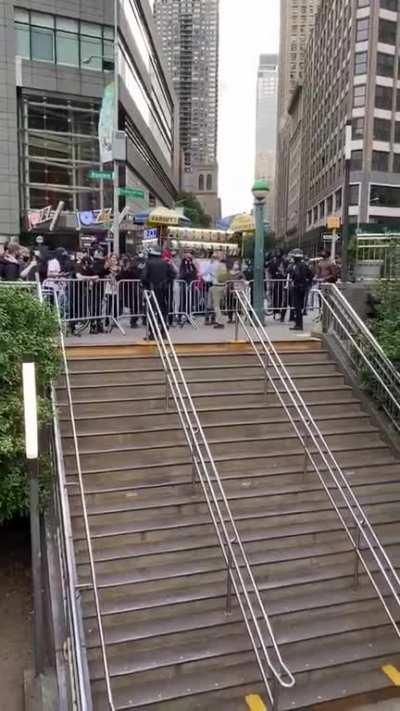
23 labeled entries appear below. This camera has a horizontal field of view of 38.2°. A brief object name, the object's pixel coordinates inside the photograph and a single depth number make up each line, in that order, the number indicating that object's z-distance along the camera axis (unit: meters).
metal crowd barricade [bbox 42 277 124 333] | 11.34
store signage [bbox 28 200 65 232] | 32.72
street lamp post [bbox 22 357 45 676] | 4.24
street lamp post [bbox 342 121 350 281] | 12.49
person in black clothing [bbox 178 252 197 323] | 13.50
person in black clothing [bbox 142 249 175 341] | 10.53
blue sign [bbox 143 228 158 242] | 25.59
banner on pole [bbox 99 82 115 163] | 19.83
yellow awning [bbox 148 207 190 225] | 20.78
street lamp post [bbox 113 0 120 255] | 18.55
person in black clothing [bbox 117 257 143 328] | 12.46
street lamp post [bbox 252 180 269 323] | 11.56
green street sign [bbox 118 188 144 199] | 18.80
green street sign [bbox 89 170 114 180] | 18.47
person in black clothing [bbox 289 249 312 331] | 12.51
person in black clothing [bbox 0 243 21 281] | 11.20
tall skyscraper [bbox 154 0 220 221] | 169.38
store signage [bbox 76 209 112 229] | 29.52
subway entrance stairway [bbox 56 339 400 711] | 5.05
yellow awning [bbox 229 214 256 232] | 20.27
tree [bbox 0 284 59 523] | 5.84
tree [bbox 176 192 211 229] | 80.85
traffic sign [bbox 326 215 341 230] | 24.39
